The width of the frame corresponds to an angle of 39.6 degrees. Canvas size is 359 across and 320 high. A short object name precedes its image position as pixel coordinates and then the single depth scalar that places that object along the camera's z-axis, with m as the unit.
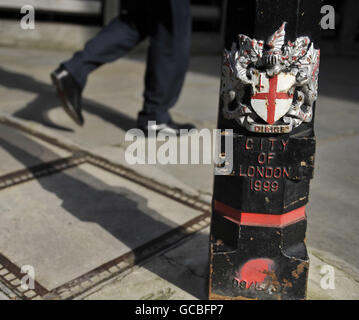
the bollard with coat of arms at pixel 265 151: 1.49
